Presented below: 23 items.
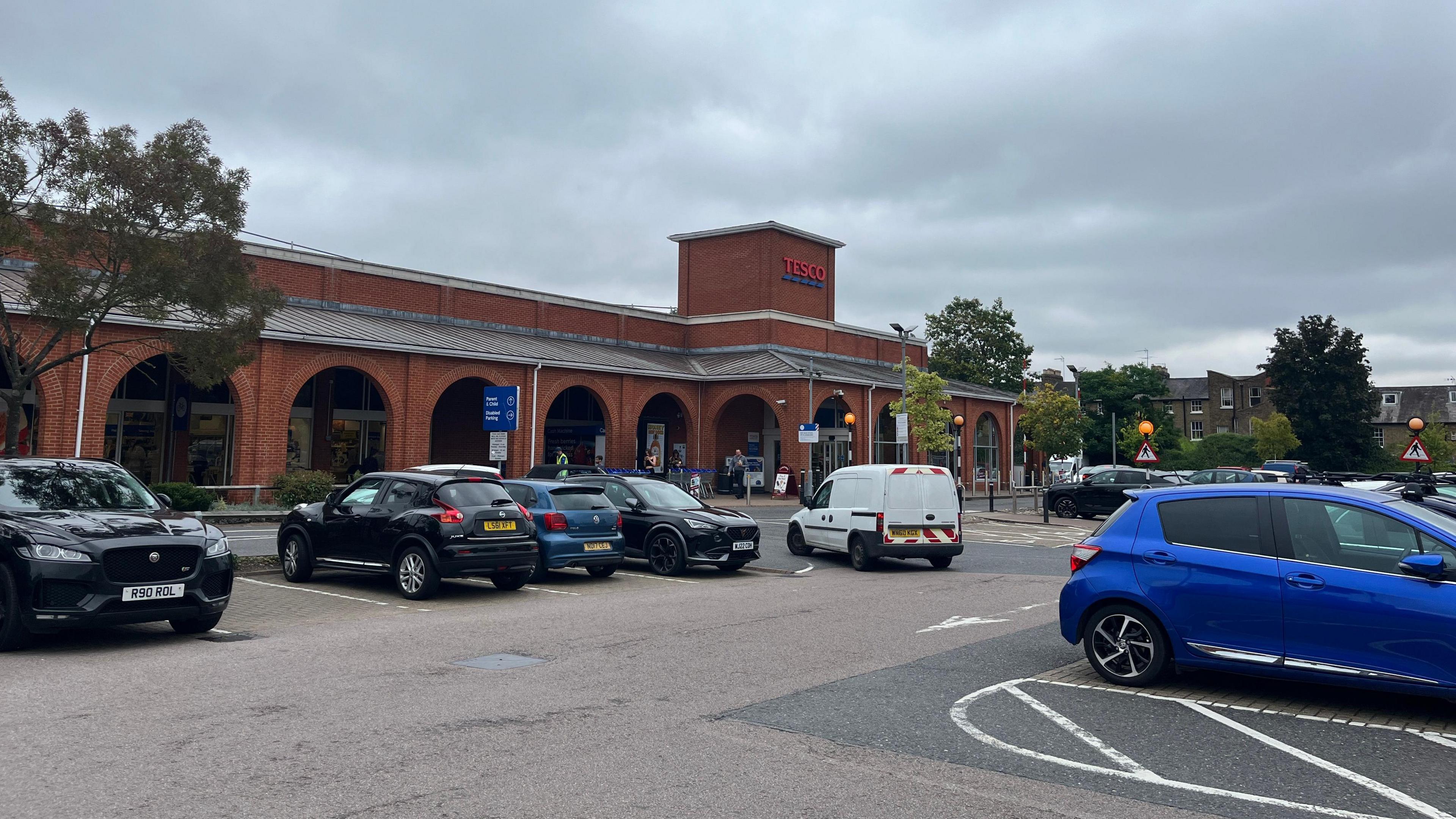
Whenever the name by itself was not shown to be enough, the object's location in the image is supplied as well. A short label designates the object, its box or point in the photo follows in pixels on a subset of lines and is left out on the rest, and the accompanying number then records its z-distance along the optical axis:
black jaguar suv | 8.08
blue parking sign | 22.67
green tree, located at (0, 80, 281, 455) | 13.07
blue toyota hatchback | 6.23
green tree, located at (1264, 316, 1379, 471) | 61.78
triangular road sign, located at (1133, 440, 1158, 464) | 29.66
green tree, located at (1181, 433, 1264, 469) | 67.38
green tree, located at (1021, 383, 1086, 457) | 39.72
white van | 16.34
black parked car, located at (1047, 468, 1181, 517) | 29.69
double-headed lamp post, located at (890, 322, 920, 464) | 36.12
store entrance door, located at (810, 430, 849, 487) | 42.00
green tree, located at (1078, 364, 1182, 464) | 76.69
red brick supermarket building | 27.94
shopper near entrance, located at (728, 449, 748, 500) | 39.28
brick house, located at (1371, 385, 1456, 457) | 83.12
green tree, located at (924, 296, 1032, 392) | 69.56
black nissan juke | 11.90
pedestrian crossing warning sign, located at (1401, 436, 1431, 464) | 22.41
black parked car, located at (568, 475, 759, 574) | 15.16
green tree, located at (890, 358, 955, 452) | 40.88
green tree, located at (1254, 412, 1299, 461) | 62.34
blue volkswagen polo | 13.81
